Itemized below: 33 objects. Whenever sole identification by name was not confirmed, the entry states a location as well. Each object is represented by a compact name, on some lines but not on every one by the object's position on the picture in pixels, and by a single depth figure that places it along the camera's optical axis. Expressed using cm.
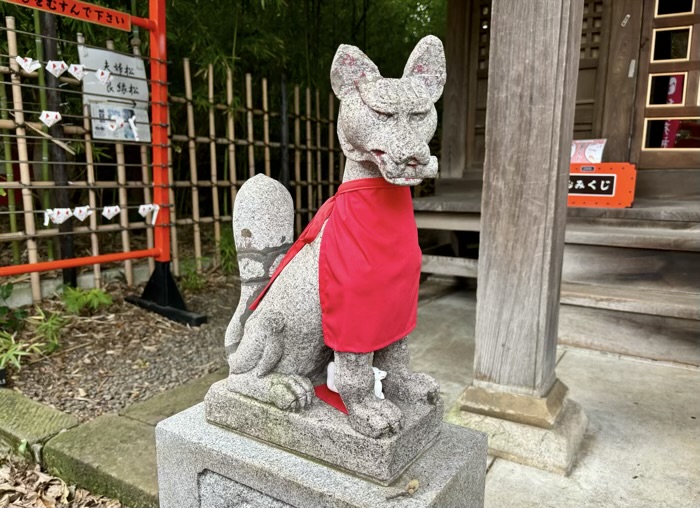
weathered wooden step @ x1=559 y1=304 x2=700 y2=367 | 310
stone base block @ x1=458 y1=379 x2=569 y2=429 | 212
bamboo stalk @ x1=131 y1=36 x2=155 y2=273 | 353
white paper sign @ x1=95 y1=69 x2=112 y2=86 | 324
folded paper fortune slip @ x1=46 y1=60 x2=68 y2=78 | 300
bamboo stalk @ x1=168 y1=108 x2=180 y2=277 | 403
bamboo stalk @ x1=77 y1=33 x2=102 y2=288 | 338
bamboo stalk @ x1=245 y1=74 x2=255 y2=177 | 443
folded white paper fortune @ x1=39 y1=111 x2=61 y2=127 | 298
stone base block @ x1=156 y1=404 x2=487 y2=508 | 125
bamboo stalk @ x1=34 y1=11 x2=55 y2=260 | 317
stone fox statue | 120
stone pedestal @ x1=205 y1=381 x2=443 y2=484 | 126
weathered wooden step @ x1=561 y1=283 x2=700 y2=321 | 304
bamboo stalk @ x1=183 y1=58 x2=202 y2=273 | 400
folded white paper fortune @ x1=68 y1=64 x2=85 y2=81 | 307
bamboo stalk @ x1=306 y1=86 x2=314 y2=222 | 521
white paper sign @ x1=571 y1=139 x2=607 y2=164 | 405
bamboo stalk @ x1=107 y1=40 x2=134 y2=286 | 361
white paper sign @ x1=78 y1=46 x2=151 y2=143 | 329
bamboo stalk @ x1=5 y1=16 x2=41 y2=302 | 295
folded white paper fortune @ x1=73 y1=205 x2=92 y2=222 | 317
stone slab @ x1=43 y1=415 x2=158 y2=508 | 192
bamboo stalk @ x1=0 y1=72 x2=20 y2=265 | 311
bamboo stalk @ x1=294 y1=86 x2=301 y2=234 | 511
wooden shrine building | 322
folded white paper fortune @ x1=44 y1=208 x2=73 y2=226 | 305
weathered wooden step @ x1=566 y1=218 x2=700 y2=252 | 316
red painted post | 339
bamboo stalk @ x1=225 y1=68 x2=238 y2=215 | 427
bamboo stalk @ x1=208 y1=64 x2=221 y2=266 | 416
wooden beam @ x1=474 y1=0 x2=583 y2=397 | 195
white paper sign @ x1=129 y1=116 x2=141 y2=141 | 348
